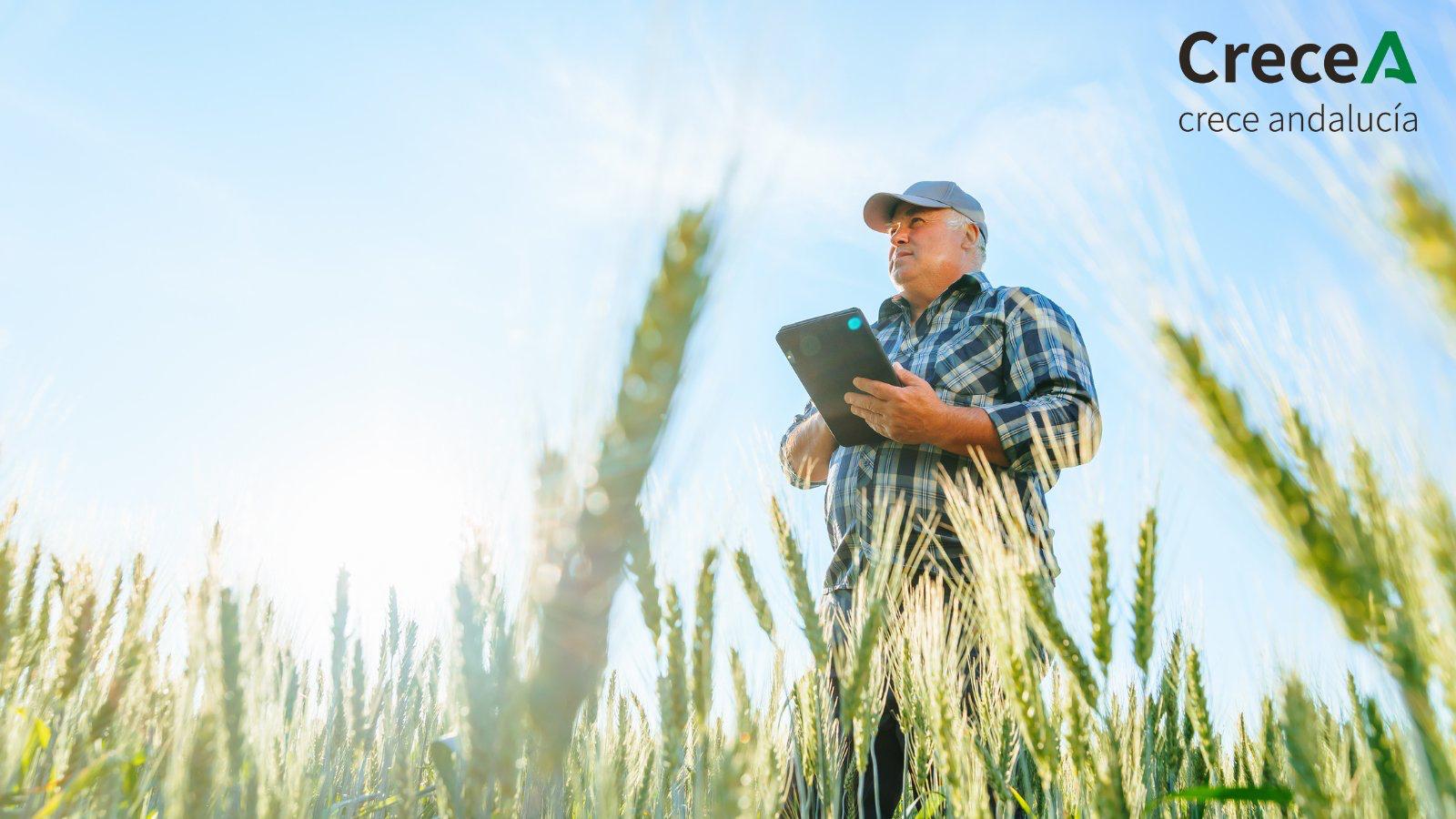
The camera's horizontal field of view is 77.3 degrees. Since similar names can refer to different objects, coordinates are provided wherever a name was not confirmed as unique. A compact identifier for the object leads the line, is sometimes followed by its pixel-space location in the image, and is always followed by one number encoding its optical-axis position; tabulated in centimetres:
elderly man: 247
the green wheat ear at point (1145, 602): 143
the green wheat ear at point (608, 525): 99
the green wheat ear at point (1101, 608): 133
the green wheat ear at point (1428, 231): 80
